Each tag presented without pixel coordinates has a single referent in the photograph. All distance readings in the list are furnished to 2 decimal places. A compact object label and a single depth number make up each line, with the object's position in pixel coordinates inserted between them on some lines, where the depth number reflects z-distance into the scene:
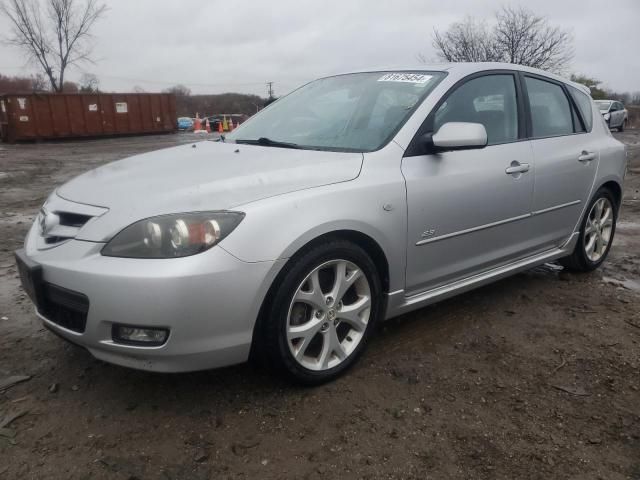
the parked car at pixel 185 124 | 34.97
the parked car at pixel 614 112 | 25.39
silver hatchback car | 2.18
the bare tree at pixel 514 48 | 25.80
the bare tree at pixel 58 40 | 39.62
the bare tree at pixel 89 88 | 42.85
